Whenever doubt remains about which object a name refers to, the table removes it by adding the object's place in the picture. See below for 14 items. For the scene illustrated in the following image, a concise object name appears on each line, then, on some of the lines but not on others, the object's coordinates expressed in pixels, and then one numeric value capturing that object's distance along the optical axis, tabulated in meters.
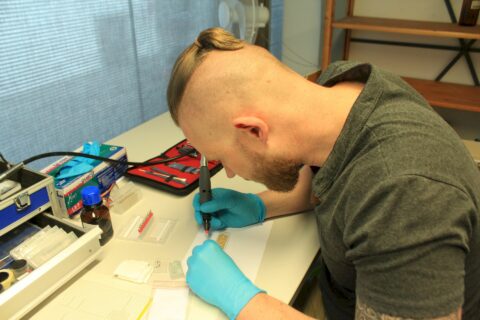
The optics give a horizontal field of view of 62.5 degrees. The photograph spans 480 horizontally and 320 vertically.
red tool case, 1.07
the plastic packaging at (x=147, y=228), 0.91
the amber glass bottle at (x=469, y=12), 1.71
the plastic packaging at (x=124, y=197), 1.00
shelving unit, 1.68
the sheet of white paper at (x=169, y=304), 0.71
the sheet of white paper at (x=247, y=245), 0.82
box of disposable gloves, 0.93
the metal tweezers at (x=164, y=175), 1.08
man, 0.56
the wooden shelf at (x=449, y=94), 1.73
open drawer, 0.67
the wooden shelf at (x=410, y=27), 1.62
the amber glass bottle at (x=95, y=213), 0.86
